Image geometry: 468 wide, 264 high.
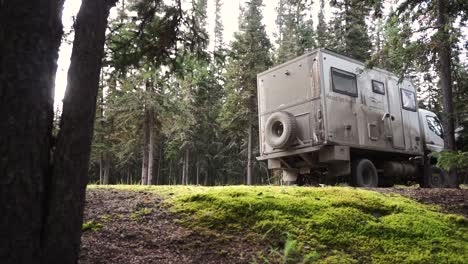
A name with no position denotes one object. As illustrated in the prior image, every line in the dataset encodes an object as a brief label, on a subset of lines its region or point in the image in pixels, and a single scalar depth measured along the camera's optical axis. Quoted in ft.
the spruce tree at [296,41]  87.35
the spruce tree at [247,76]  81.87
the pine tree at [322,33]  79.17
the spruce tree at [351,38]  72.18
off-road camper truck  31.86
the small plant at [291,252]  10.93
